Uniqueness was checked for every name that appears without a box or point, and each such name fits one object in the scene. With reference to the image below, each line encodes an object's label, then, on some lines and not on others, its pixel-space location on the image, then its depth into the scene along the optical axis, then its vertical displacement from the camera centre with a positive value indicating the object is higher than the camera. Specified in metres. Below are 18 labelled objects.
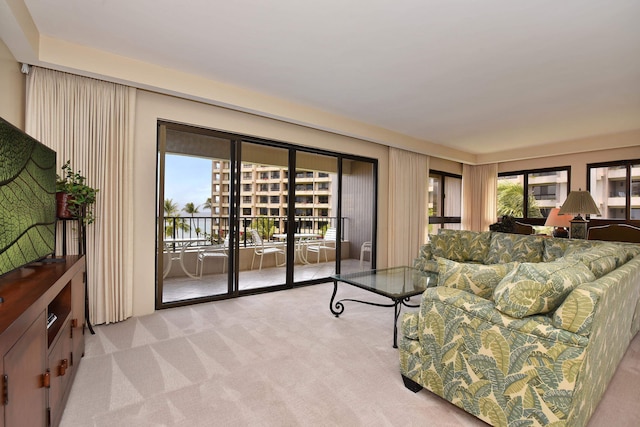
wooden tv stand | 1.01 -0.57
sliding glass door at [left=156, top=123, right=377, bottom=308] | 3.59 -0.01
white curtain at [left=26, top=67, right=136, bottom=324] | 2.74 +0.54
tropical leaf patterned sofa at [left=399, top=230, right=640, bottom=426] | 1.34 -0.60
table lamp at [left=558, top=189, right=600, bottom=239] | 3.98 +0.13
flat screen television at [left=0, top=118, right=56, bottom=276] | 1.36 +0.06
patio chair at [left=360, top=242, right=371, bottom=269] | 5.58 -0.62
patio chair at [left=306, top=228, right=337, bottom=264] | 5.35 -0.54
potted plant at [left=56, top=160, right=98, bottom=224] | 2.46 +0.13
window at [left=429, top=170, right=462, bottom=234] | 6.82 +0.35
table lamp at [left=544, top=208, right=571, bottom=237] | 4.66 -0.08
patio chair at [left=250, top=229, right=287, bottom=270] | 5.00 -0.57
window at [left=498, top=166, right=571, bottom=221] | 6.23 +0.54
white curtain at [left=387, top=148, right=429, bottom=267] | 5.67 +0.20
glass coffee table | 2.77 -0.69
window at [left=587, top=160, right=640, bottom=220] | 5.30 +0.53
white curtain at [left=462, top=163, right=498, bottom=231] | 7.06 +0.46
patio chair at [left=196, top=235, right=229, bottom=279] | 3.98 -0.52
